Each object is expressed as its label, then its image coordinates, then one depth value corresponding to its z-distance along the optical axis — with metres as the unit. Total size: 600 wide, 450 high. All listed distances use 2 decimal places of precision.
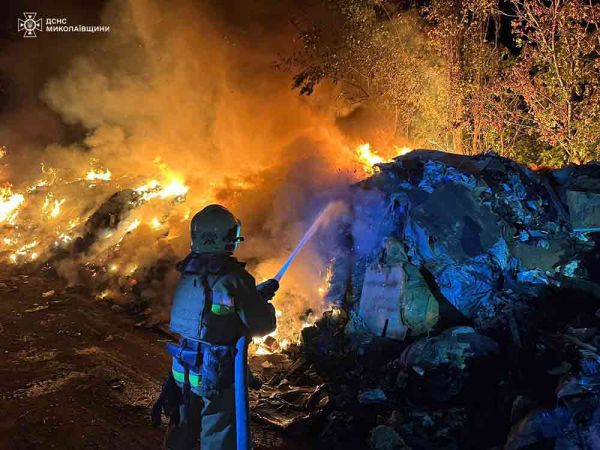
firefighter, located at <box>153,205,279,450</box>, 2.70
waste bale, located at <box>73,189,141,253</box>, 9.97
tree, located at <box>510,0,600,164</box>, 8.51
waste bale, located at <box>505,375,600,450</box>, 3.13
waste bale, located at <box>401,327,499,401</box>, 4.37
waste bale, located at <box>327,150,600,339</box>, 5.30
